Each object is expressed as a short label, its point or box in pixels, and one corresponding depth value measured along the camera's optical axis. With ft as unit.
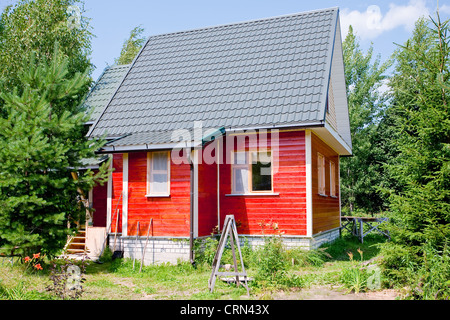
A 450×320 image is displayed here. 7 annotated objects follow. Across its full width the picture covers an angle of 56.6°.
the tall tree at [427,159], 25.68
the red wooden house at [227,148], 37.70
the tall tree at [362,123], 100.48
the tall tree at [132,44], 115.25
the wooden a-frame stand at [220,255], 26.66
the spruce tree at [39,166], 29.48
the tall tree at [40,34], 64.54
